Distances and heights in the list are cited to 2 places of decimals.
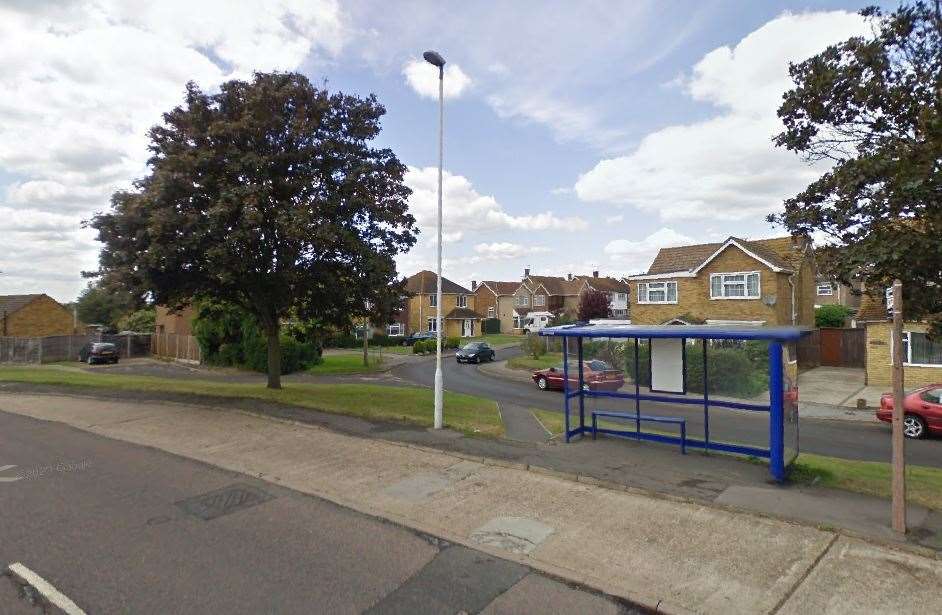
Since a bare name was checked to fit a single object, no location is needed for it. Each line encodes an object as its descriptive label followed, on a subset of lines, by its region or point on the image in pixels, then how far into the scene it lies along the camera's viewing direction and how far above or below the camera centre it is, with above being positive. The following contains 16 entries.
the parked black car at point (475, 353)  36.88 -2.02
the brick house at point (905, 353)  20.39 -1.12
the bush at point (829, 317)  37.66 +0.45
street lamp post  10.93 +3.43
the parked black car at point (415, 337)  51.97 -1.36
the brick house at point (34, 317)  44.78 +0.47
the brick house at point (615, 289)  73.25 +4.70
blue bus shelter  7.50 -1.01
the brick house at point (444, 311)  62.38 +1.38
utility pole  5.53 -1.05
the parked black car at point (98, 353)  35.94 -1.98
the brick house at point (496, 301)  74.11 +3.00
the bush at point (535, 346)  33.84 -1.41
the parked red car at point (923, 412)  13.44 -2.16
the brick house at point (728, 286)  27.73 +2.03
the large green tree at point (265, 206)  13.04 +2.91
